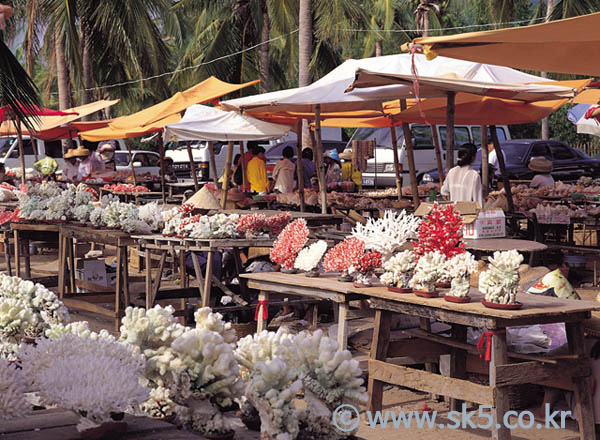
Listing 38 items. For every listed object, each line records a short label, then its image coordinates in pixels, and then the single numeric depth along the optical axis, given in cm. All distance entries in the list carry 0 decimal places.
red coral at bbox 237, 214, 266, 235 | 738
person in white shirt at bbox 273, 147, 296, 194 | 1501
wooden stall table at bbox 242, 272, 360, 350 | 533
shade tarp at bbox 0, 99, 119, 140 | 1761
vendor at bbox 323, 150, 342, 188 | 1644
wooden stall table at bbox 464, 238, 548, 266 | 690
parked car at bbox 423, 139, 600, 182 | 1891
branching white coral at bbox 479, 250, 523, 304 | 438
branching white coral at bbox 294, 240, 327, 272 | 579
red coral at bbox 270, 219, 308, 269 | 601
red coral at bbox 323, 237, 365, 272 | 542
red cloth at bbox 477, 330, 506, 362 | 436
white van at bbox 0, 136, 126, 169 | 2530
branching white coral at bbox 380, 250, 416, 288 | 500
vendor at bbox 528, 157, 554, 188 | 1373
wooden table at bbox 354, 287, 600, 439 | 435
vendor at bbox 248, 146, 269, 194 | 1538
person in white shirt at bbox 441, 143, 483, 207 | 913
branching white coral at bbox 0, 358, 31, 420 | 247
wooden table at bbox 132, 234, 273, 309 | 717
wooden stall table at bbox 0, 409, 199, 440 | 245
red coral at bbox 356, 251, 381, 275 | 533
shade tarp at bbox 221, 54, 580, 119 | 1004
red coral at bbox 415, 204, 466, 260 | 496
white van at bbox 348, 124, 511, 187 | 2024
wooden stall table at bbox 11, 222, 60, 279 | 955
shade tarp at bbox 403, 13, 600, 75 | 515
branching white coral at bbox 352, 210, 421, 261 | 548
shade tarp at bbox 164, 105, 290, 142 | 1222
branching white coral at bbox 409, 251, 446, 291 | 477
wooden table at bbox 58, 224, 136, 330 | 818
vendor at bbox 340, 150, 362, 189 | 1770
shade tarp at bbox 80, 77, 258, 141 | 1408
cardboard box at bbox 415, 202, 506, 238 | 730
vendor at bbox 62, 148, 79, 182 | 1767
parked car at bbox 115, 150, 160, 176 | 2742
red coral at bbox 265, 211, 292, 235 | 767
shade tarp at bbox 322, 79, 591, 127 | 1100
